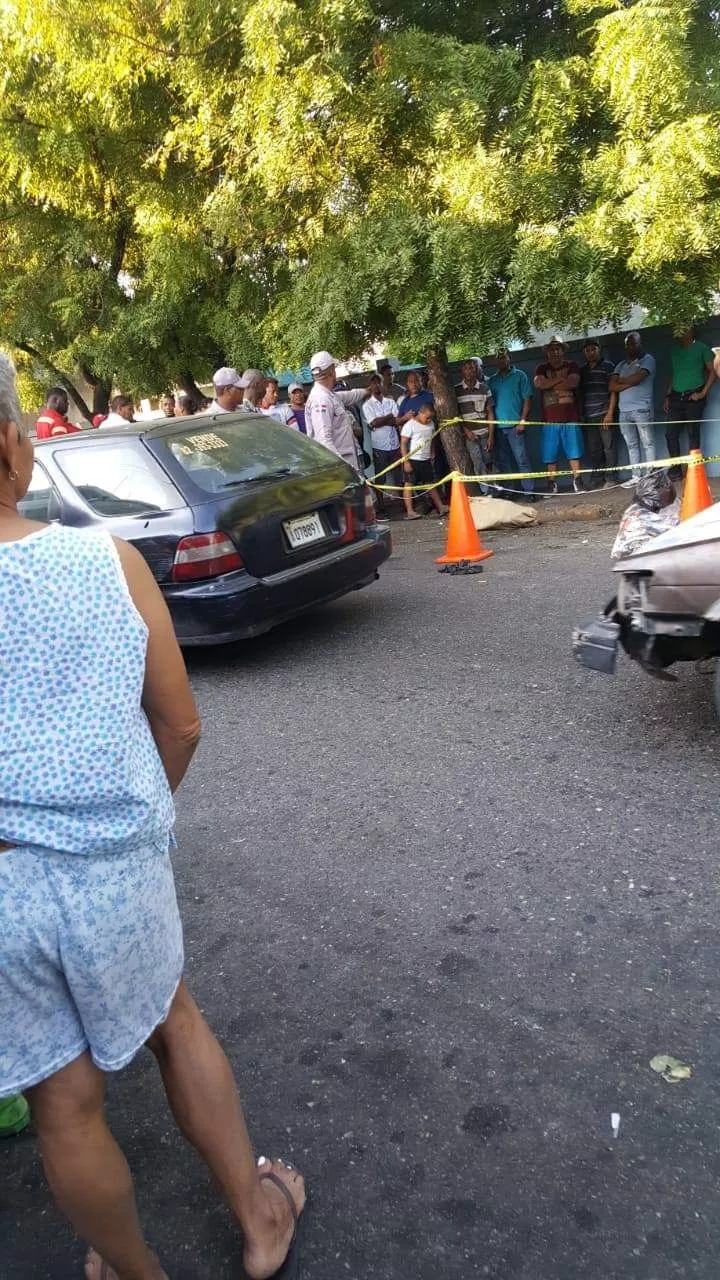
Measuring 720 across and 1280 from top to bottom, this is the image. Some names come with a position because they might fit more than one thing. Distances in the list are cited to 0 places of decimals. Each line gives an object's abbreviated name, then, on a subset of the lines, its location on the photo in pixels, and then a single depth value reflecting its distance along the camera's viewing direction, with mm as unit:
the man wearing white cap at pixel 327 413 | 9586
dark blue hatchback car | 5754
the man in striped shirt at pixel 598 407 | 11883
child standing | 11906
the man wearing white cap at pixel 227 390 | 9516
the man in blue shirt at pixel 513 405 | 12266
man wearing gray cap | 10977
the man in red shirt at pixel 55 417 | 10656
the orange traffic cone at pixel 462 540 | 8594
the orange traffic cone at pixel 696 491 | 7541
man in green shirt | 11406
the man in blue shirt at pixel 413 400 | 12227
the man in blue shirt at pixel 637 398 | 11375
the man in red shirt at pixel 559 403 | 11922
